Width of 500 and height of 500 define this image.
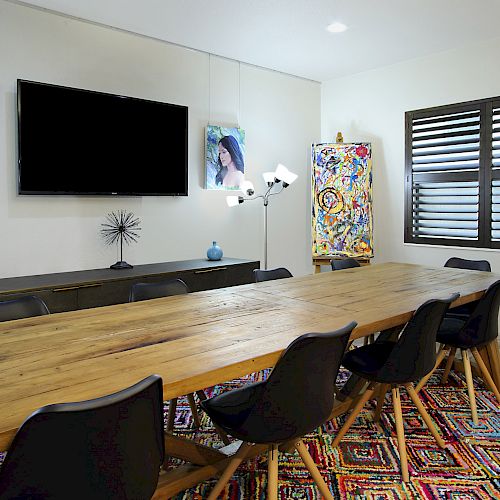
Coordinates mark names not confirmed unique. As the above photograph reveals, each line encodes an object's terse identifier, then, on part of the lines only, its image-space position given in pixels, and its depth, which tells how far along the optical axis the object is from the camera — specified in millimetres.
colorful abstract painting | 5707
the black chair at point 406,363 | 2375
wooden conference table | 1547
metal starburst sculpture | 4461
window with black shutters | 4973
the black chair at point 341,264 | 4328
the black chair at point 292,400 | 1772
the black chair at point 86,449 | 1227
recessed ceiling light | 4340
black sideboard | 3559
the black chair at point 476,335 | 2938
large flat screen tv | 3918
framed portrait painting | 5203
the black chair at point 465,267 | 3859
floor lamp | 5320
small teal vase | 4910
